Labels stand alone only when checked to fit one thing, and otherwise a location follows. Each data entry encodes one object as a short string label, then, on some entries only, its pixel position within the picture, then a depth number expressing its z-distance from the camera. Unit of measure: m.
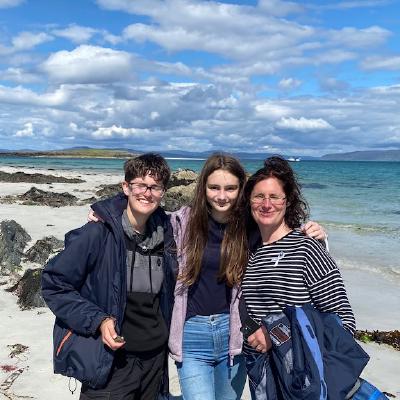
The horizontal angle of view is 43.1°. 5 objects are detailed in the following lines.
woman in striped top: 3.09
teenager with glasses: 3.14
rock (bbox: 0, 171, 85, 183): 36.09
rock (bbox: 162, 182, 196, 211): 21.18
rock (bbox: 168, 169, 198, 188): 29.95
